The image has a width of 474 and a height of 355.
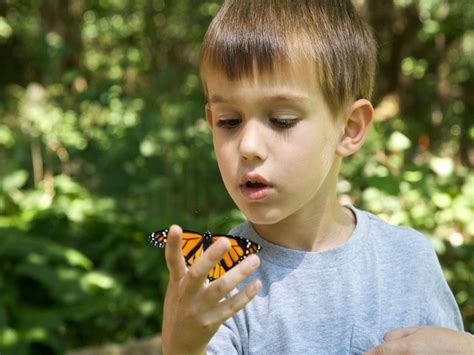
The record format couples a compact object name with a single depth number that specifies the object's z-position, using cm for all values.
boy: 156
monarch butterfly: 149
